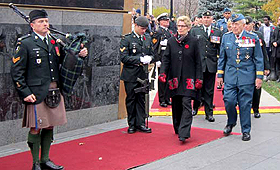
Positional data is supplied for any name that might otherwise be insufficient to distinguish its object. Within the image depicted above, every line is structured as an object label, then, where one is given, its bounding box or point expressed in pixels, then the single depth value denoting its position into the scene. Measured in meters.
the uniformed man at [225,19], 14.32
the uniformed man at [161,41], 11.62
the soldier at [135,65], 8.47
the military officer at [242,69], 8.16
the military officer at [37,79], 5.95
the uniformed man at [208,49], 10.22
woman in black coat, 8.02
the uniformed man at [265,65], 8.87
